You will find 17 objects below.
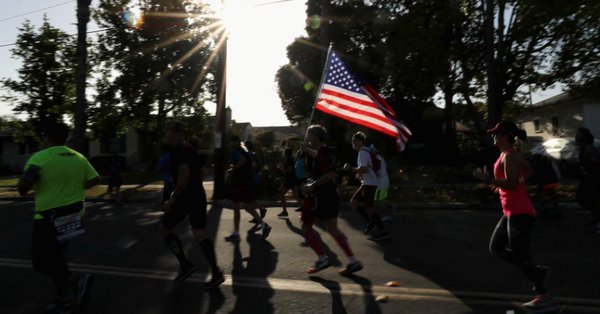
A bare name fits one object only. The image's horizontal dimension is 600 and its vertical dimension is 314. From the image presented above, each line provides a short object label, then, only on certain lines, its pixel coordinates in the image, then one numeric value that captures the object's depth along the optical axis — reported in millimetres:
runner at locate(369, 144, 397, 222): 7948
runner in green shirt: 4117
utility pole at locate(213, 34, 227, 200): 14383
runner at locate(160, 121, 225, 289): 4965
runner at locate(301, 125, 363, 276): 5421
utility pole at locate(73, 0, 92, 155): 17047
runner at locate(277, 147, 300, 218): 10469
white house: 29719
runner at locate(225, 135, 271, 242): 7777
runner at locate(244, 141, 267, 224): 9141
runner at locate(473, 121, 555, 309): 4180
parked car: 17500
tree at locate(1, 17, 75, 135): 26188
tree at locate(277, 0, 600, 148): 14148
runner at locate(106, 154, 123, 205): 14336
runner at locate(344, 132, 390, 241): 7381
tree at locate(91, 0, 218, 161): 26188
